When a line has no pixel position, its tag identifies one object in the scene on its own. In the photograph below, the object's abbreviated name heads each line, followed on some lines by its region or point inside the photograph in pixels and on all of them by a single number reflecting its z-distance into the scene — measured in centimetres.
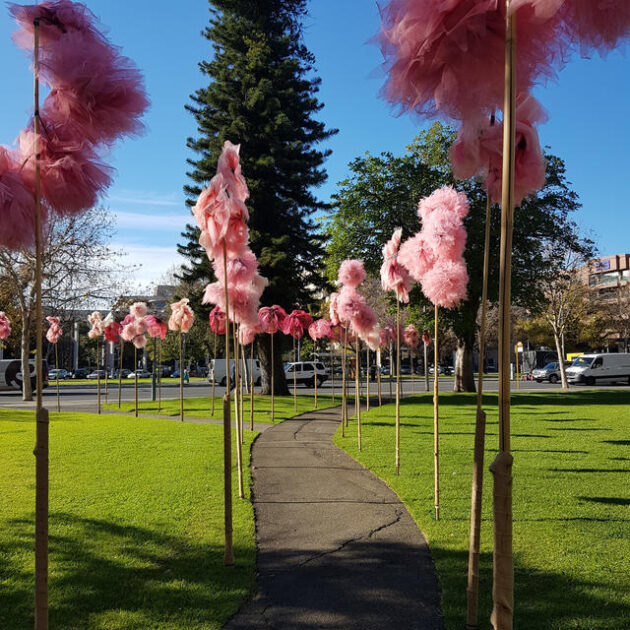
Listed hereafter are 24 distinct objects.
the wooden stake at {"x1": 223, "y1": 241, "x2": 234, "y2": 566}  421
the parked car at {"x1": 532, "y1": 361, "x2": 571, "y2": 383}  3909
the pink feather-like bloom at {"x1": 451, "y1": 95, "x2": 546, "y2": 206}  260
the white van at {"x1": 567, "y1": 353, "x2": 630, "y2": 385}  3525
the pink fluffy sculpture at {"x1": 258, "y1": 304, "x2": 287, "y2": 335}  1308
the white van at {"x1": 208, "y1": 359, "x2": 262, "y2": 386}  3847
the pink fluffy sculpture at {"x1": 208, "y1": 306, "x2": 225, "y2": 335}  1291
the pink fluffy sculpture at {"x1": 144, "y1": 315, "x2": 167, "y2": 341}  1566
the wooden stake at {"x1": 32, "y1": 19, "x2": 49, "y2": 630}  243
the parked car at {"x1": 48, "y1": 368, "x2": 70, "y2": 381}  5749
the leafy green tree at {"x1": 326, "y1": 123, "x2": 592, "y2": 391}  2184
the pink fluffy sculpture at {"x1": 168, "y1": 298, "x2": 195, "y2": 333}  1456
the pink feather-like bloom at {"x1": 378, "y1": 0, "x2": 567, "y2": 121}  212
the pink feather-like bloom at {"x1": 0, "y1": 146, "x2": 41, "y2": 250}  256
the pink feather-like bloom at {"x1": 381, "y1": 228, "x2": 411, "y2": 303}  658
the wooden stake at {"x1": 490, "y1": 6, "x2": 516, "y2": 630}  199
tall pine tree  2181
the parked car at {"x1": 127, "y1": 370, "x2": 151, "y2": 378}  5869
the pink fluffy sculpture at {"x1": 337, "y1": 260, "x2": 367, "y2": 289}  905
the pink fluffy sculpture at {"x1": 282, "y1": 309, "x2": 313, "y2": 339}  1462
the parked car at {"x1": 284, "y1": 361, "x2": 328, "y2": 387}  3662
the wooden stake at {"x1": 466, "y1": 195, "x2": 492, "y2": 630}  287
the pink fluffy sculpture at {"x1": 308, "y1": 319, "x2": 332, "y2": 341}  1477
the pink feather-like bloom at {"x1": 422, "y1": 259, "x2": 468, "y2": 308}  472
